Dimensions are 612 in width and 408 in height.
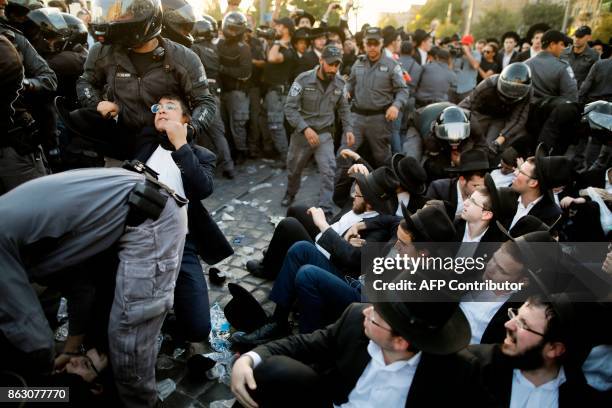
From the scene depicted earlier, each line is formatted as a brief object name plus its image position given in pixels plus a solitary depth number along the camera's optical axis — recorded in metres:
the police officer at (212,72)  6.57
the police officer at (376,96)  6.26
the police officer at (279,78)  7.62
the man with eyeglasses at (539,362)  2.01
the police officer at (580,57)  8.19
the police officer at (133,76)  3.26
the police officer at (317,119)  5.53
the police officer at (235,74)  6.80
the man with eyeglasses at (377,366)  1.94
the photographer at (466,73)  10.31
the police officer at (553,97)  5.21
